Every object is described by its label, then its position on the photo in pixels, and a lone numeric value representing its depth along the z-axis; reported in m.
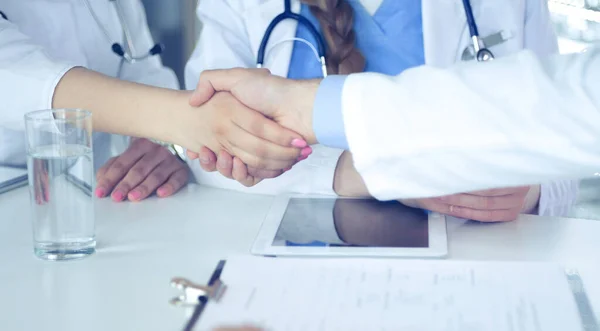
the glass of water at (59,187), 0.81
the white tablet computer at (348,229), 0.82
